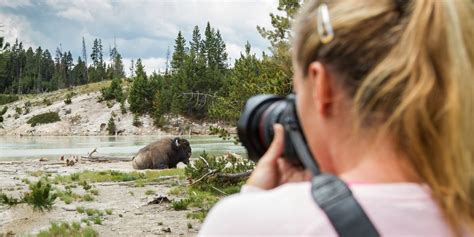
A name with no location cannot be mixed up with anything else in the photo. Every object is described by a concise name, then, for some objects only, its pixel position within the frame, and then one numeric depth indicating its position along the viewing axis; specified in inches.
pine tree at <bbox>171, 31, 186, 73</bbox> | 3767.2
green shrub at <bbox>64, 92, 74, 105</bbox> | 3708.2
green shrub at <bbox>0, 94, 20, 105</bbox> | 4333.2
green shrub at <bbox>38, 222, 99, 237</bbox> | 364.8
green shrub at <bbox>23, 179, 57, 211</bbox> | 351.9
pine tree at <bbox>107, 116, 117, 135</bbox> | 3154.3
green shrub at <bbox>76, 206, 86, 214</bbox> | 476.1
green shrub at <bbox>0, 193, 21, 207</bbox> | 332.5
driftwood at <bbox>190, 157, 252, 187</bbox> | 480.4
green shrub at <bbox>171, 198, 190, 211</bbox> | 472.4
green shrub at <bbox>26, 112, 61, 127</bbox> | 3430.1
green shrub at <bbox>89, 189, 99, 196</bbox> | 600.7
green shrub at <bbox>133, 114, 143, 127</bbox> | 3174.2
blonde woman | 39.4
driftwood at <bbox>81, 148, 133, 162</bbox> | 1109.1
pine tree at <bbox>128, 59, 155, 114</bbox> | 3284.9
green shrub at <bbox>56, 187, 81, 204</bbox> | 545.3
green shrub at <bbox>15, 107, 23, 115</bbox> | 3693.4
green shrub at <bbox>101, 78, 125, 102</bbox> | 3609.7
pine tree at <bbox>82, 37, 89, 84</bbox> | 5536.4
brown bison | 952.3
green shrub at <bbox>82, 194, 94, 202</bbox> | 553.0
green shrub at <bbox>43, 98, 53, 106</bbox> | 3841.0
